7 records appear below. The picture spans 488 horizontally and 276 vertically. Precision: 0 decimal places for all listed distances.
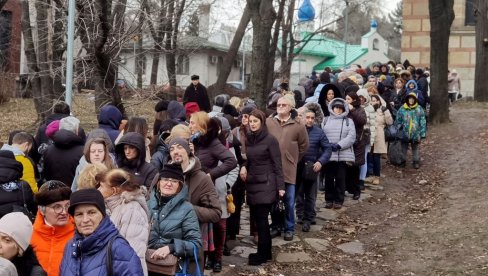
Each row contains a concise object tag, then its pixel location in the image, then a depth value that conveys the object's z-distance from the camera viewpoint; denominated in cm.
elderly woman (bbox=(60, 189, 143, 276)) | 424
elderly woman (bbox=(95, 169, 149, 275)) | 500
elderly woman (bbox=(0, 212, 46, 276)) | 429
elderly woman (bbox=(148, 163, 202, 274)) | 560
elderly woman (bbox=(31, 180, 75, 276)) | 478
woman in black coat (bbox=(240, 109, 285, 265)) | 812
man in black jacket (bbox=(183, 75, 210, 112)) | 1728
